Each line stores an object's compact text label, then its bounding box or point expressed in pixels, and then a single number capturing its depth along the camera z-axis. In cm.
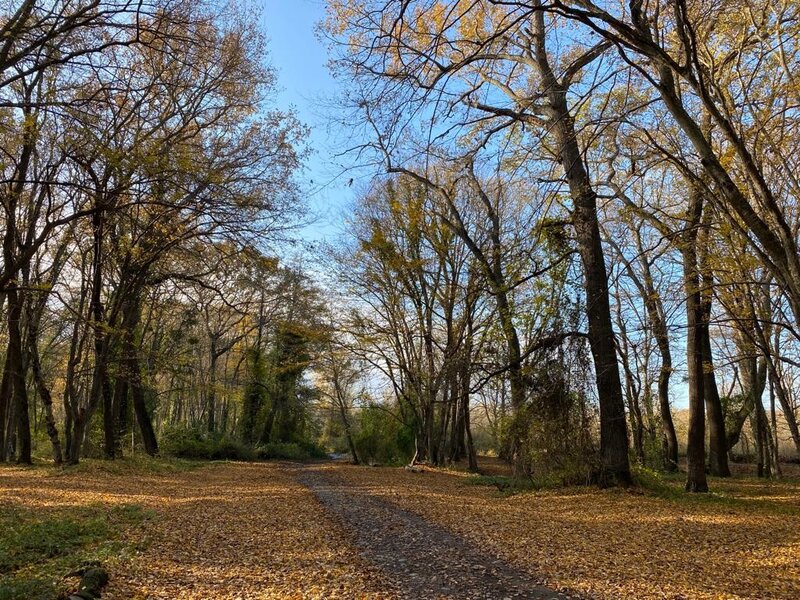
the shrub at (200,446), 2564
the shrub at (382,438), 2555
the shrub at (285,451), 2972
